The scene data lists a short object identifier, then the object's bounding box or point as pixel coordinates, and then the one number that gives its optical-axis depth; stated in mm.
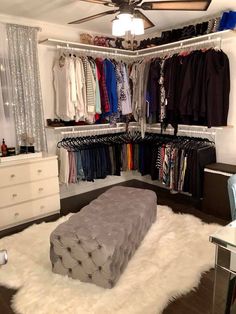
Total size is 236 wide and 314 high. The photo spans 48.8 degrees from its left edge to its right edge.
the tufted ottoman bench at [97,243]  1952
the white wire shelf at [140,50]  3260
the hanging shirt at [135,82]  4172
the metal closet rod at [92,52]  3622
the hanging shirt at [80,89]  3521
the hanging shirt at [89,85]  3617
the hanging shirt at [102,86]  3785
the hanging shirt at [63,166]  3613
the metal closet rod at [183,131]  3696
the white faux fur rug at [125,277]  1826
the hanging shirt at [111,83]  3871
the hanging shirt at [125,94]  4055
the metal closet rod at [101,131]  3967
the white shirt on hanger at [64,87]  3467
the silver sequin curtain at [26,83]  3297
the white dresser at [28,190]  2964
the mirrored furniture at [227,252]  1210
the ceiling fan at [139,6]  2035
